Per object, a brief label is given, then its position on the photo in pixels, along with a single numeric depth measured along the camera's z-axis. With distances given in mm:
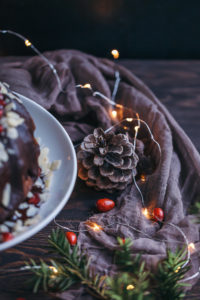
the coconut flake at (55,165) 520
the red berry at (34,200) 492
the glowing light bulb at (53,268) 503
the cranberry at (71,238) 533
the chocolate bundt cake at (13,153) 454
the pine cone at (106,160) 565
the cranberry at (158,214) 554
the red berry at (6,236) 458
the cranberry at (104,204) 560
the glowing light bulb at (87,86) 658
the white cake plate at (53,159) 467
